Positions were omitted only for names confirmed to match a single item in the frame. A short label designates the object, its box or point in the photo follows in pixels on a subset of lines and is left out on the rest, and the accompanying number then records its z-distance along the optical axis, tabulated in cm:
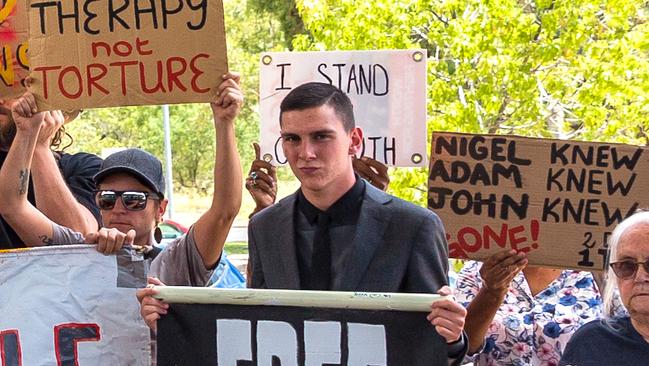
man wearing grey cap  394
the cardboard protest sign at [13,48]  446
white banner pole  336
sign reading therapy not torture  409
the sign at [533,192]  411
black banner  343
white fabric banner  396
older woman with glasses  335
